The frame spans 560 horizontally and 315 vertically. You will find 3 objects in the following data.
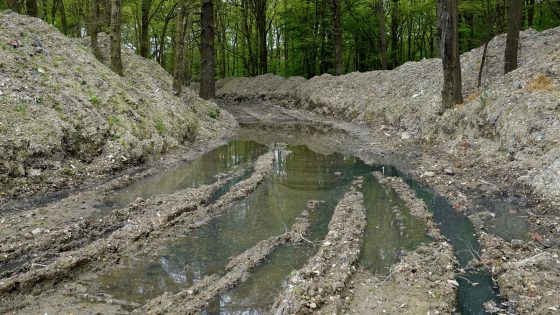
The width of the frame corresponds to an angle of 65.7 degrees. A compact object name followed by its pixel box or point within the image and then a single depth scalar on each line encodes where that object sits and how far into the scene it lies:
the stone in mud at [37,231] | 5.76
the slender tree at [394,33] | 28.25
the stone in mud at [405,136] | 13.09
